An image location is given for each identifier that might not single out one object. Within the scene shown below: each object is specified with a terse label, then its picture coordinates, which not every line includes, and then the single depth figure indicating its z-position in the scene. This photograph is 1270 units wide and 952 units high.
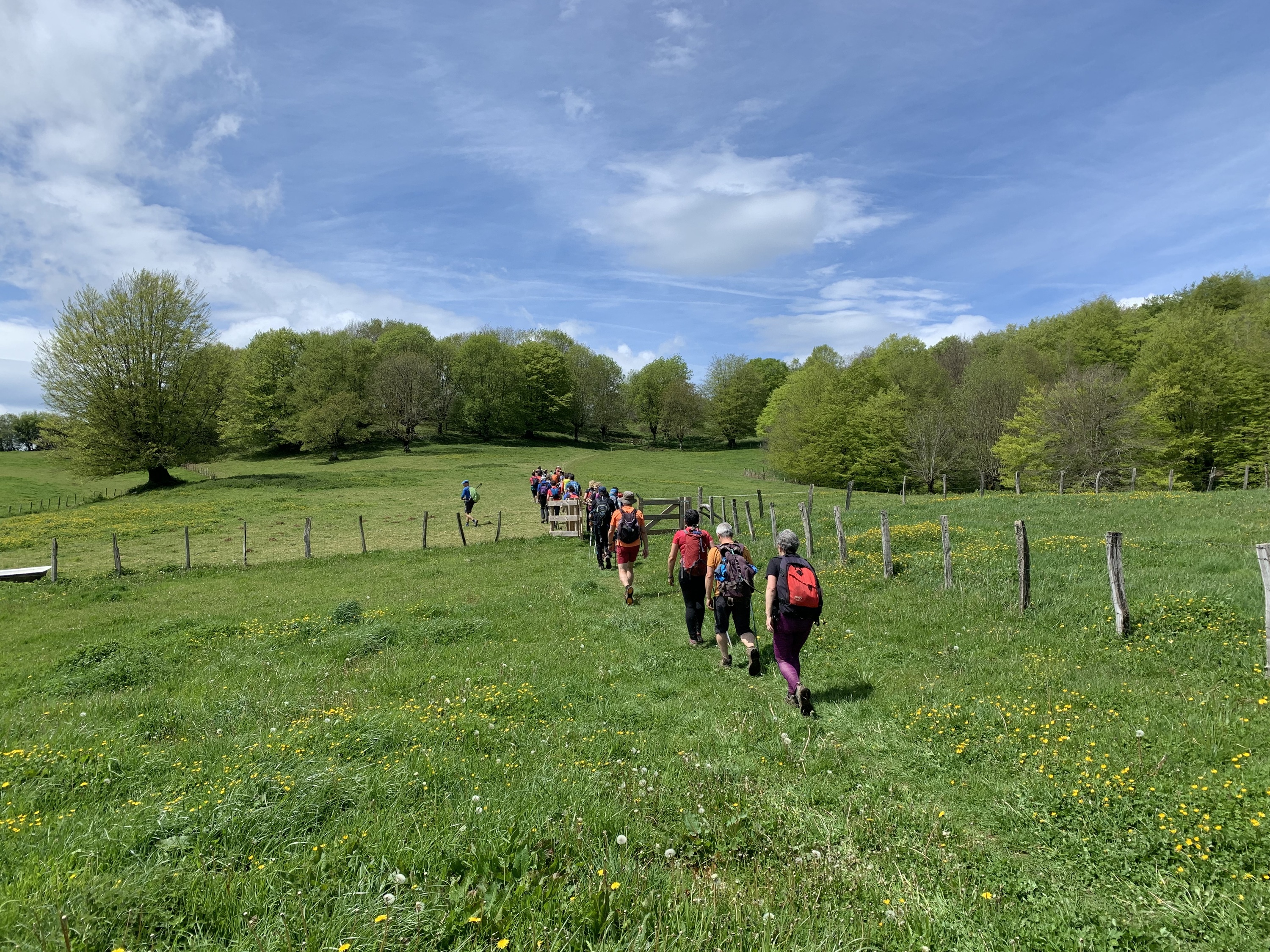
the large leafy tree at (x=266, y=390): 68.88
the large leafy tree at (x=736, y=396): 91.31
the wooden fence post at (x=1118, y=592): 8.65
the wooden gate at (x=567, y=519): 25.55
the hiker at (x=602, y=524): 18.36
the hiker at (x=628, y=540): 13.55
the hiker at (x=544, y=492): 30.98
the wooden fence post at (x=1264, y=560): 7.07
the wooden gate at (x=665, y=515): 21.38
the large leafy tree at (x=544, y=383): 87.38
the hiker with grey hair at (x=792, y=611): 7.09
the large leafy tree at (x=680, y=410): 91.81
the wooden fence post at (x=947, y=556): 12.09
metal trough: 20.03
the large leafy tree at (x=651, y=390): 95.50
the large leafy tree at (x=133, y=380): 43.09
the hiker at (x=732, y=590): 8.60
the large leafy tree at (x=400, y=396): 74.88
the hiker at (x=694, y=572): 10.09
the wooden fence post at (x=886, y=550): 13.66
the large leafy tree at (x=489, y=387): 82.50
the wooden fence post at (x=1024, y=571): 10.16
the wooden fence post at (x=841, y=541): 15.01
